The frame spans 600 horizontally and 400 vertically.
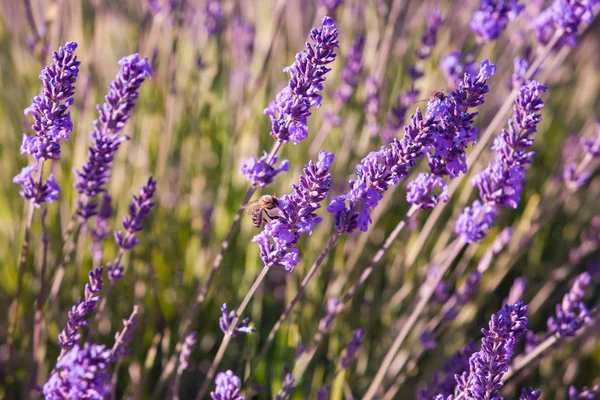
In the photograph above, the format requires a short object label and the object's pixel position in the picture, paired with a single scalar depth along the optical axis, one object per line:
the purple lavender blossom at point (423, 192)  0.57
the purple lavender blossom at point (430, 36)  0.72
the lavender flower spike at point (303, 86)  0.54
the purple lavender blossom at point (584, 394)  0.60
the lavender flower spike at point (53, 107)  0.54
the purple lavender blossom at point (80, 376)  0.50
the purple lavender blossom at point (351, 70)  0.74
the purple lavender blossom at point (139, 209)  0.59
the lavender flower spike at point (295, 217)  0.54
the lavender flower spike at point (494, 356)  0.53
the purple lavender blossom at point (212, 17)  0.79
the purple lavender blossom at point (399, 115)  0.71
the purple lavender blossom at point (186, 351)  0.58
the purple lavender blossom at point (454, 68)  0.70
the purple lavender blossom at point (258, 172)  0.58
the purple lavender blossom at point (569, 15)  0.63
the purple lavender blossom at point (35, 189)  0.57
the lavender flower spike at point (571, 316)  0.61
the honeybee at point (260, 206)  0.57
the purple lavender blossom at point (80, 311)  0.55
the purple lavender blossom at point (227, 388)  0.54
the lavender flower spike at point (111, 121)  0.57
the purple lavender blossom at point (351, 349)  0.63
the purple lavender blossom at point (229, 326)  0.57
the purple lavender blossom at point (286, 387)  0.59
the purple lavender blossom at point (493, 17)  0.67
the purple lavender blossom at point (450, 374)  0.62
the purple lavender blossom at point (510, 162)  0.56
